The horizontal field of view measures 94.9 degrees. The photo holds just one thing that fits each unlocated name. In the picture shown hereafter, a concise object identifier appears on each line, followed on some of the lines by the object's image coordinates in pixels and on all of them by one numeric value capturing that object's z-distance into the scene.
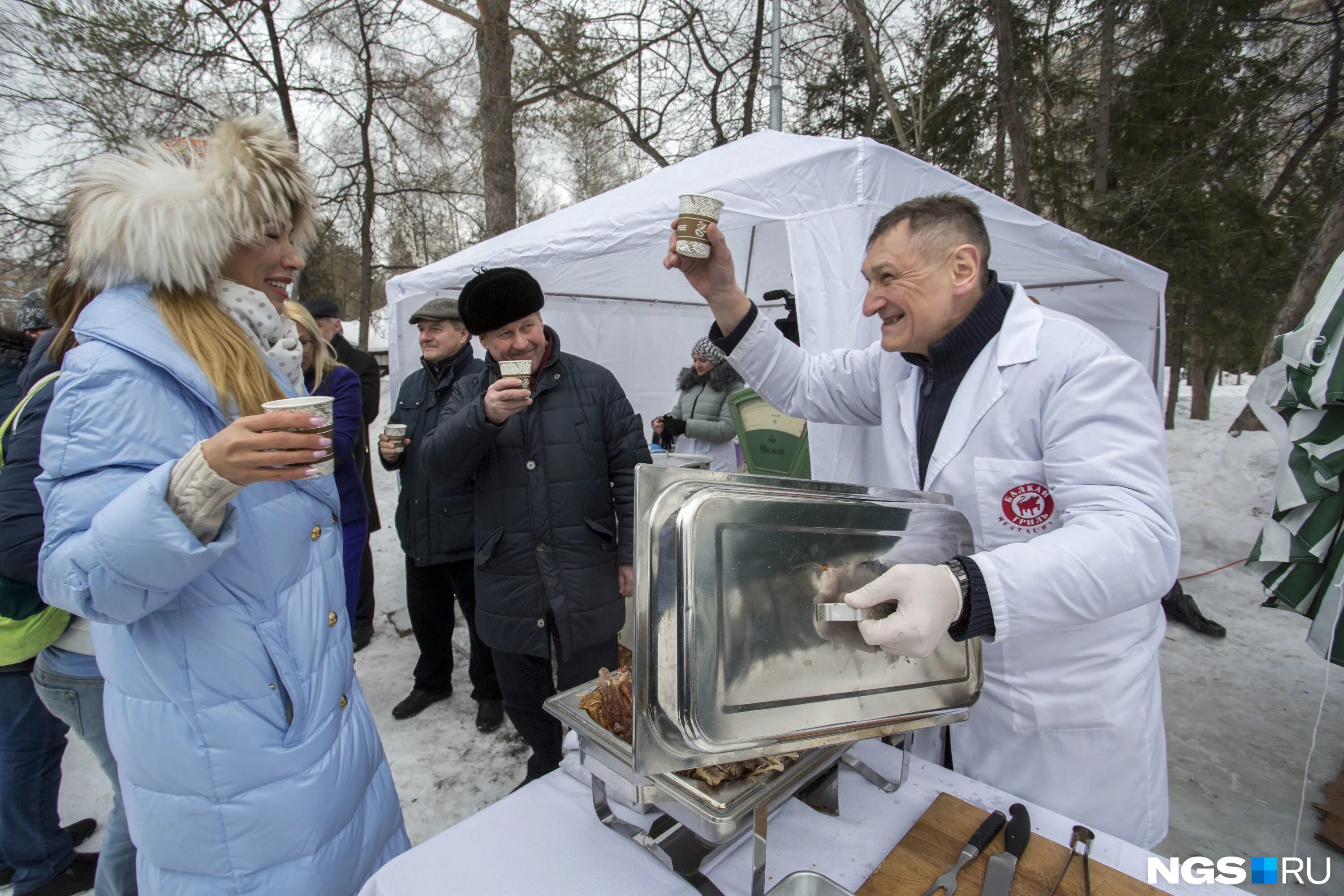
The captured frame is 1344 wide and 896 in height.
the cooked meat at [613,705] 1.28
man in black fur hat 2.31
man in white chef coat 1.24
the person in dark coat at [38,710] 1.52
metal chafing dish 0.87
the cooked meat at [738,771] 1.11
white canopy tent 2.74
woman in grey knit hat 4.71
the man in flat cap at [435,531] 3.33
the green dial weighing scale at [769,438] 4.06
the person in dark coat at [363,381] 4.04
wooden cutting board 1.07
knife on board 1.04
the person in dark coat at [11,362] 2.25
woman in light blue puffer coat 1.09
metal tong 1.12
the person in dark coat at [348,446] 2.52
